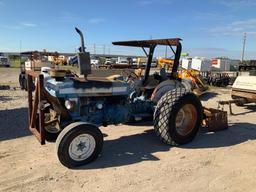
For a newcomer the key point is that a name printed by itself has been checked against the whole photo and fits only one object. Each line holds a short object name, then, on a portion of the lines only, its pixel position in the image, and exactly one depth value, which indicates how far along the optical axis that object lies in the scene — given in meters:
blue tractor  3.32
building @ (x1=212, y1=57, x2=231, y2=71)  35.29
